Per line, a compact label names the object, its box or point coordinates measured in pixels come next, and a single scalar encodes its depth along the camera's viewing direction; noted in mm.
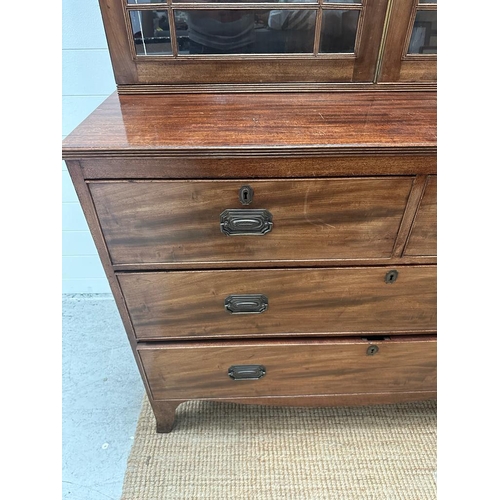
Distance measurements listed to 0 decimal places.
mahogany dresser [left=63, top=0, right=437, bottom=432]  694
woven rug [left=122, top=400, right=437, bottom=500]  1053
